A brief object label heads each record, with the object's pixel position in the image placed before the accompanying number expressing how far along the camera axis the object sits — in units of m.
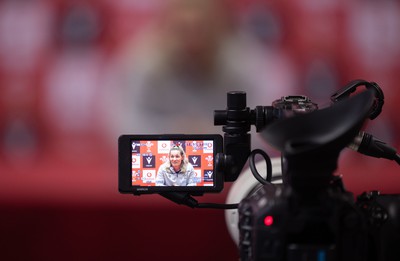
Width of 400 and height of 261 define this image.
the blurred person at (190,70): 2.11
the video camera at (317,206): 1.37
